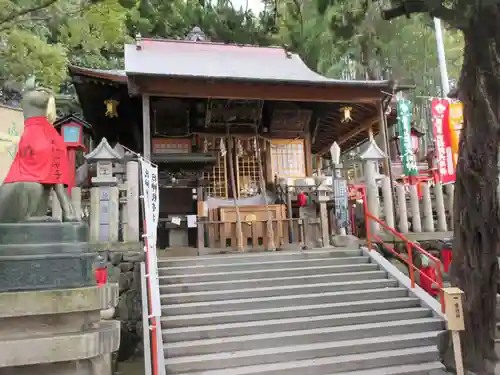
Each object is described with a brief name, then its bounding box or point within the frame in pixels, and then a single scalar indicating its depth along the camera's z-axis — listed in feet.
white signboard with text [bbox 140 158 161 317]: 15.55
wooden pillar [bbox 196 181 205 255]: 28.60
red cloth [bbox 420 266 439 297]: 25.44
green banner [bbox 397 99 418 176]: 43.24
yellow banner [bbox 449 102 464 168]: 36.50
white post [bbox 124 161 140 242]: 24.73
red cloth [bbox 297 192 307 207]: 35.53
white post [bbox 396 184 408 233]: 30.29
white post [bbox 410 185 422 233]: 30.58
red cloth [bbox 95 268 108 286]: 21.25
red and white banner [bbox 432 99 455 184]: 35.46
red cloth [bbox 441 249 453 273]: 28.92
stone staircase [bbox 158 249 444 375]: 17.84
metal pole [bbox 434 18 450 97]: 54.39
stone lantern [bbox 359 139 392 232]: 29.81
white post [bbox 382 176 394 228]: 29.71
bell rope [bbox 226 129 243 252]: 39.91
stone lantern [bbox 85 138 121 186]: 26.43
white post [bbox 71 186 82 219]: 24.94
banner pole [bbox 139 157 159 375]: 15.31
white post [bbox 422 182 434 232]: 30.58
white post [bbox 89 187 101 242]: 24.59
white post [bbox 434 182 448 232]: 30.58
